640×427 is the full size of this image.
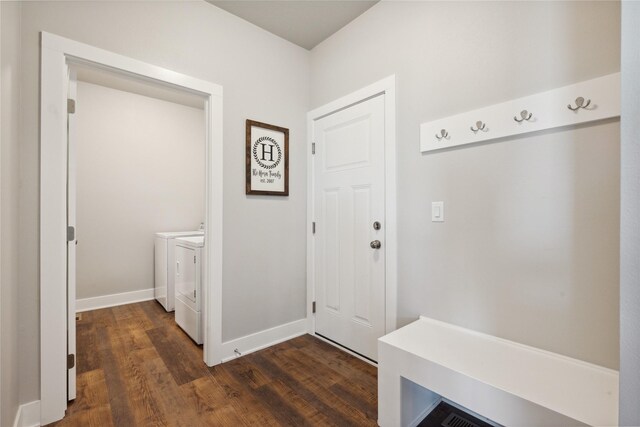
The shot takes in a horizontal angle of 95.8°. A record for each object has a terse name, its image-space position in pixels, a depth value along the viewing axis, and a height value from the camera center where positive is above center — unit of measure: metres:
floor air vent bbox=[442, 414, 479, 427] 1.51 -1.10
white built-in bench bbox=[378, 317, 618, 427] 1.00 -0.65
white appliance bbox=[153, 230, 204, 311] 3.19 -0.63
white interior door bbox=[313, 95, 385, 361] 2.09 -0.09
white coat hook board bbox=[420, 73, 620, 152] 1.19 +0.48
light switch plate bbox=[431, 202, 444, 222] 1.72 +0.02
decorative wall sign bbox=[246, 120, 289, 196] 2.32 +0.45
